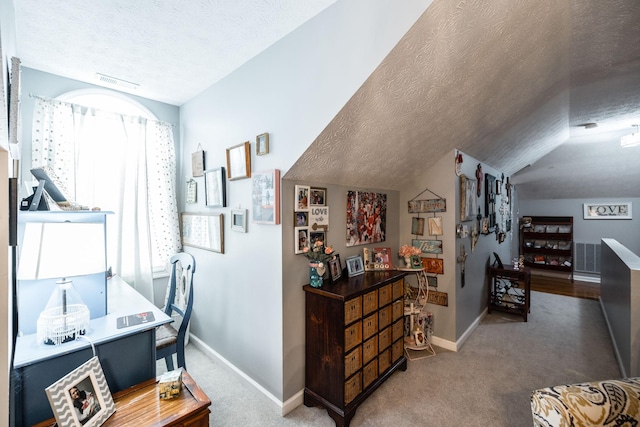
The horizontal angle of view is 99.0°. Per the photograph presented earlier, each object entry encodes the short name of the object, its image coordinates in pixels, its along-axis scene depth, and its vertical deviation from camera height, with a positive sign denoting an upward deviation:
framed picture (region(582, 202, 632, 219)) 5.25 -0.05
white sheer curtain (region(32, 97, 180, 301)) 2.36 +0.42
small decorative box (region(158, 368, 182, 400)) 1.27 -0.82
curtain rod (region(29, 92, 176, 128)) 2.25 +0.98
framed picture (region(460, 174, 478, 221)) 2.89 +0.12
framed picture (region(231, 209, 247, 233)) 2.23 -0.06
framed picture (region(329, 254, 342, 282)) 2.14 -0.46
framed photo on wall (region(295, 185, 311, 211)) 1.99 +0.11
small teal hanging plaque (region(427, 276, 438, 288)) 2.92 -0.77
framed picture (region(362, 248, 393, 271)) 2.54 -0.46
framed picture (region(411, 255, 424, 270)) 2.70 -0.52
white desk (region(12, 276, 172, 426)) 1.19 -0.70
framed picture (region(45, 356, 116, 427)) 1.00 -0.72
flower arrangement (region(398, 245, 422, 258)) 2.73 -0.41
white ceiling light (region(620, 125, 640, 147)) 3.48 +0.87
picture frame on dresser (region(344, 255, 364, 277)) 2.30 -0.47
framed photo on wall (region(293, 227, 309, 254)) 1.99 -0.20
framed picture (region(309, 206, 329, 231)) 2.10 -0.05
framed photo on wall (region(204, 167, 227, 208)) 2.46 +0.23
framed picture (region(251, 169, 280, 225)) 1.93 +0.11
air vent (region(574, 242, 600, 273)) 5.50 -1.02
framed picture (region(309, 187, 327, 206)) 2.11 +0.12
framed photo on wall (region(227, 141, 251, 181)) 2.18 +0.42
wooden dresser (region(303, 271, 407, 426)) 1.82 -0.95
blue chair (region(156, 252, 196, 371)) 2.00 -0.91
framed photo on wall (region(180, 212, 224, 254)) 2.52 -0.18
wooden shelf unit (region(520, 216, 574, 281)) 5.76 -0.77
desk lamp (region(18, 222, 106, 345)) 1.21 -0.23
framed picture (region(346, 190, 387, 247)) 2.48 -0.07
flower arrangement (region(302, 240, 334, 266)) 2.00 -0.31
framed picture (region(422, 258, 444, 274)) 2.87 -0.59
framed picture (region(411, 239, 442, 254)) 2.88 -0.39
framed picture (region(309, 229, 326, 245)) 2.10 -0.20
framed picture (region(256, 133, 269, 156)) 2.01 +0.51
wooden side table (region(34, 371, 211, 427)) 1.14 -0.87
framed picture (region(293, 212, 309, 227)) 1.99 -0.05
